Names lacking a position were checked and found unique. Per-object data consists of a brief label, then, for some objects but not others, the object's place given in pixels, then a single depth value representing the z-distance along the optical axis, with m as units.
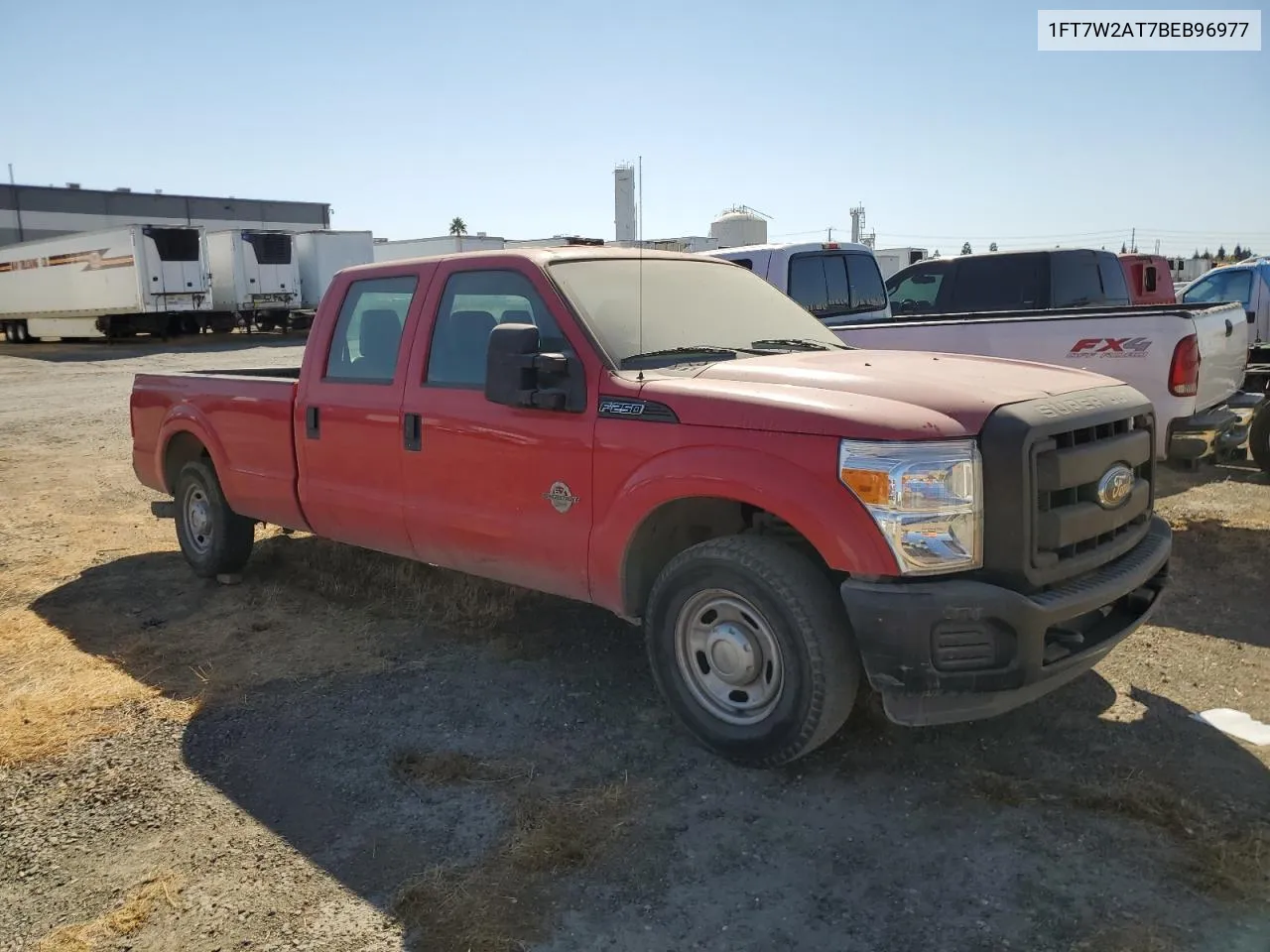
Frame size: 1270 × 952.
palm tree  76.03
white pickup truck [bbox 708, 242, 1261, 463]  6.48
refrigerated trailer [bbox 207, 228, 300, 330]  31.17
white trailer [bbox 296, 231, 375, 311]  33.25
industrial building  50.81
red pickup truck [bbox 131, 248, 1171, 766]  3.27
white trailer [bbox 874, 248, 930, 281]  35.44
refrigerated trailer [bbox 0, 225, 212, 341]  28.41
